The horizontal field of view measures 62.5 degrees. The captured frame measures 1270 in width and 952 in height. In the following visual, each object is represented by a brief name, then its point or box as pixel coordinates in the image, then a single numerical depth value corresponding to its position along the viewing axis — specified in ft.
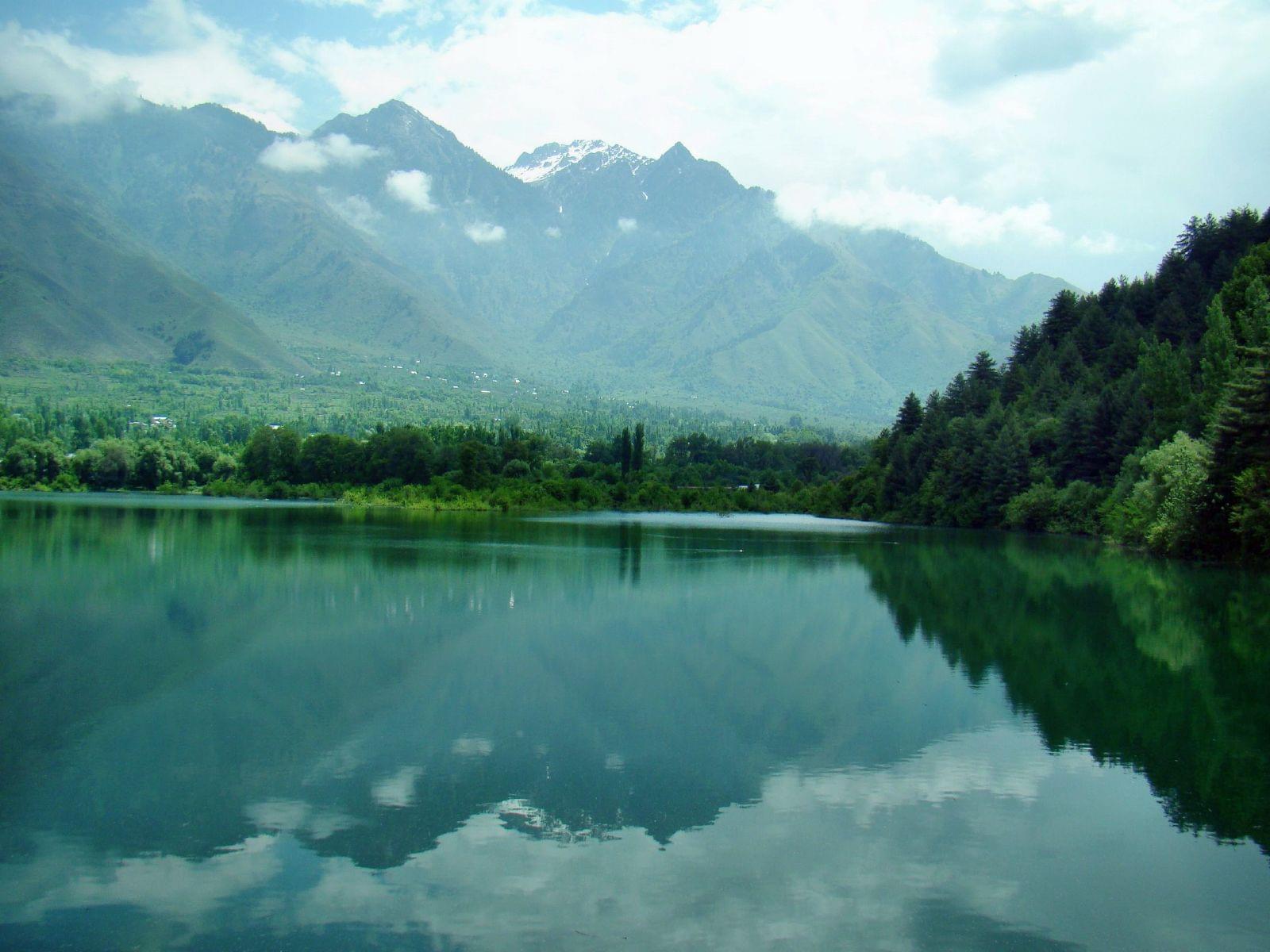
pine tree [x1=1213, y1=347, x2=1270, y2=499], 143.74
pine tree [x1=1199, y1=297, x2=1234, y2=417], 198.80
